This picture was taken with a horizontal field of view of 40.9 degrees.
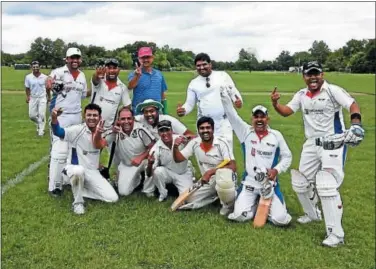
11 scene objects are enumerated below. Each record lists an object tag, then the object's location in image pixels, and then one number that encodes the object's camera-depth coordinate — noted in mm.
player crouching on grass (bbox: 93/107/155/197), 7277
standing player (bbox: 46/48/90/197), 7391
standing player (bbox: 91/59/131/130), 7344
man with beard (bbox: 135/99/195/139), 7223
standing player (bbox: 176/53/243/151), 7090
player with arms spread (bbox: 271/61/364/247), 5742
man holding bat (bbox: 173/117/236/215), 6535
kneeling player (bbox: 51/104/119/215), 6849
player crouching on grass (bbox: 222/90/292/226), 6340
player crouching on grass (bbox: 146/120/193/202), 7078
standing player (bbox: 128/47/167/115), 7473
